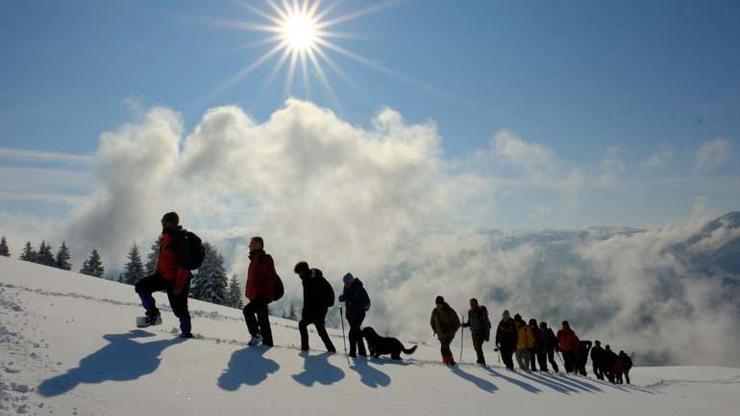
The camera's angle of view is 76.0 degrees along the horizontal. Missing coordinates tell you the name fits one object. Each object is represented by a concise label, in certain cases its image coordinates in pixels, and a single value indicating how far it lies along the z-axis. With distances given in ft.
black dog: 43.60
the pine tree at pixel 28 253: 237.66
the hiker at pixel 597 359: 81.76
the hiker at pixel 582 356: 78.59
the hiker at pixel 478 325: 55.72
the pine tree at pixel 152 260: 199.66
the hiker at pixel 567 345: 73.00
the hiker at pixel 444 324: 48.32
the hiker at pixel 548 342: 69.85
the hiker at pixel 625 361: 89.47
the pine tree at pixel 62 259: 232.12
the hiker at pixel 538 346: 65.74
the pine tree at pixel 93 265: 224.33
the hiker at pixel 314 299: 37.52
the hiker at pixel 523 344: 62.69
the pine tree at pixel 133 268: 208.33
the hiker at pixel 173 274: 30.50
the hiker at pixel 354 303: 40.47
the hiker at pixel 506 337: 58.49
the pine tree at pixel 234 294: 199.89
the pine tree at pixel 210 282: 180.75
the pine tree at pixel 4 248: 236.04
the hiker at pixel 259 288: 33.99
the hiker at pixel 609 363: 82.11
